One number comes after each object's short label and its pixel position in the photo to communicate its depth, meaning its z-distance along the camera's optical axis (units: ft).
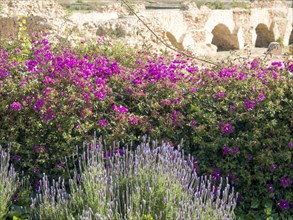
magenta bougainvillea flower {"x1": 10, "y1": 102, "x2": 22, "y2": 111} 14.02
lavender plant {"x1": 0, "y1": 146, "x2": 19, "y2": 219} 11.04
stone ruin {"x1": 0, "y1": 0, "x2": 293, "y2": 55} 30.42
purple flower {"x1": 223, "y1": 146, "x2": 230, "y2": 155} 13.10
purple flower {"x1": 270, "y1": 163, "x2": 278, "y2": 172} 12.82
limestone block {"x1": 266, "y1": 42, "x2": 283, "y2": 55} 65.87
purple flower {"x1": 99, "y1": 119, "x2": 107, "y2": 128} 13.74
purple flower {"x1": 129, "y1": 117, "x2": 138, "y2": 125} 13.84
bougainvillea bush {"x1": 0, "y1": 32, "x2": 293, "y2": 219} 13.06
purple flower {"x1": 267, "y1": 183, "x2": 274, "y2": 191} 12.84
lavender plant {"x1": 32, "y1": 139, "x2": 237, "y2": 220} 9.75
